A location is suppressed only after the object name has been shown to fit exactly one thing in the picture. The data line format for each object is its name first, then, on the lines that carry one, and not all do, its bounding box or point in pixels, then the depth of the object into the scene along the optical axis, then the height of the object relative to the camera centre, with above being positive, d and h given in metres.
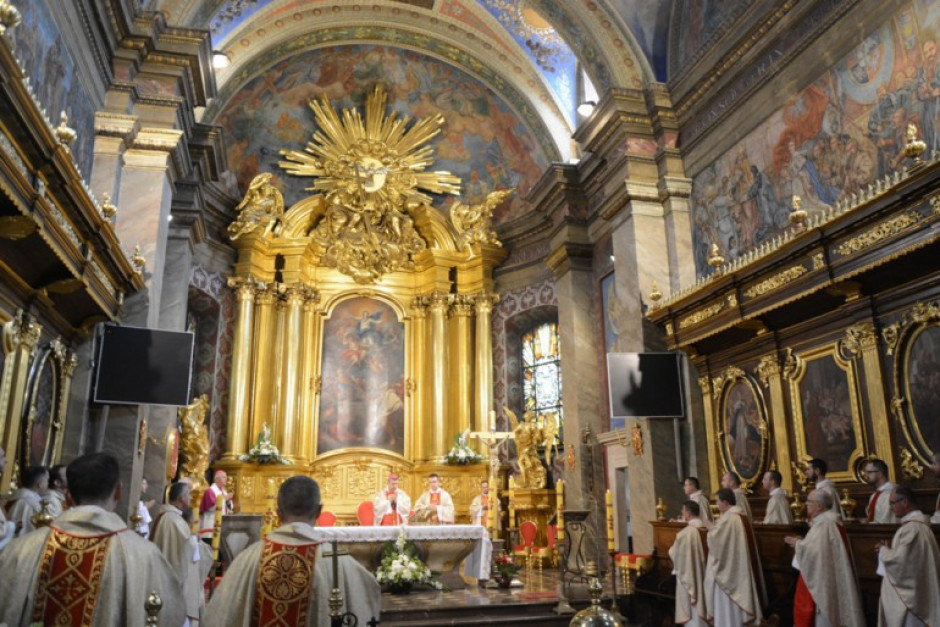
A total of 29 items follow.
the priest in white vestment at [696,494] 8.56 +0.30
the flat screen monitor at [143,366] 8.76 +1.73
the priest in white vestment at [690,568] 7.69 -0.42
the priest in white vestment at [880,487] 6.44 +0.26
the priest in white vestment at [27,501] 5.06 +0.18
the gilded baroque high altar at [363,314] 15.77 +4.27
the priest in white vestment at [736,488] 8.27 +0.36
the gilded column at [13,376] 6.49 +1.22
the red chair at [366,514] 13.86 +0.21
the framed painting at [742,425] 9.20 +1.11
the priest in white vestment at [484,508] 12.84 +0.28
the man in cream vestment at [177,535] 5.93 -0.05
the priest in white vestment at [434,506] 12.45 +0.30
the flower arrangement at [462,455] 15.50 +1.32
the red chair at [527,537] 13.81 -0.20
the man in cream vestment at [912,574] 5.33 -0.34
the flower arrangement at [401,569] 9.43 -0.48
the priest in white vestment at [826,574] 6.02 -0.37
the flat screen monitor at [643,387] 10.34 +1.70
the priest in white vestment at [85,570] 3.04 -0.15
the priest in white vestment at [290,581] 3.38 -0.22
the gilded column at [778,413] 8.77 +1.17
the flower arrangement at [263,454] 14.82 +1.30
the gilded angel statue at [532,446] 14.84 +1.41
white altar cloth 9.80 -0.21
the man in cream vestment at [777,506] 7.75 +0.16
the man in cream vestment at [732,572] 7.04 -0.41
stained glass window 16.23 +3.06
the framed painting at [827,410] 7.85 +1.10
